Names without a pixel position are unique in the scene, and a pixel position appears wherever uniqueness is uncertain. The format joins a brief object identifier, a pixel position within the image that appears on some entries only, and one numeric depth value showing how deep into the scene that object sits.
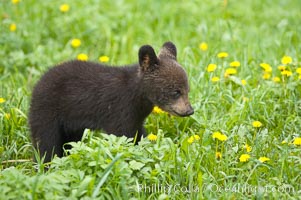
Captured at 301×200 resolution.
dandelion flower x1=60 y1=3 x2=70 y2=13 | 19.02
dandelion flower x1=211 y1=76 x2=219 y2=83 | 14.57
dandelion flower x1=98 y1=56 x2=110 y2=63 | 16.03
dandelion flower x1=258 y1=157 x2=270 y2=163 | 11.48
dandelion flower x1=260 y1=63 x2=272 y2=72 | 14.90
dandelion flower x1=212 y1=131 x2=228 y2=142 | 12.12
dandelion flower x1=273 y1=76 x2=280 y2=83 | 14.87
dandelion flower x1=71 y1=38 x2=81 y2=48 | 17.72
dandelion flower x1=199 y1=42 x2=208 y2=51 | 17.11
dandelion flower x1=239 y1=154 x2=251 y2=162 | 11.59
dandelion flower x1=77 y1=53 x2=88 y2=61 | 16.23
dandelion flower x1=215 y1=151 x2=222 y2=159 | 11.97
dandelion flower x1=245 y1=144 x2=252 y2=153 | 12.08
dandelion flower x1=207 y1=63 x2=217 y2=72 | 14.86
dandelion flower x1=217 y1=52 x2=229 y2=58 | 15.64
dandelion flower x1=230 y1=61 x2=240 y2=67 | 15.23
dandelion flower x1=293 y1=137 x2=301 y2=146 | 11.81
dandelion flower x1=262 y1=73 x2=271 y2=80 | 15.34
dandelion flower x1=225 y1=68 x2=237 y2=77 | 14.96
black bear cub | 12.54
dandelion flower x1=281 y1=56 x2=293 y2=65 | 14.66
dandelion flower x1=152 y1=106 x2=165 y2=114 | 14.02
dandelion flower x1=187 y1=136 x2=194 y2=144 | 12.04
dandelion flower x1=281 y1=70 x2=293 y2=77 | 14.29
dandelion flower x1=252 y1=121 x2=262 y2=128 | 12.92
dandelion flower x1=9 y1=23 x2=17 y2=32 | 18.31
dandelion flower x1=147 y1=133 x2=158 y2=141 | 12.43
